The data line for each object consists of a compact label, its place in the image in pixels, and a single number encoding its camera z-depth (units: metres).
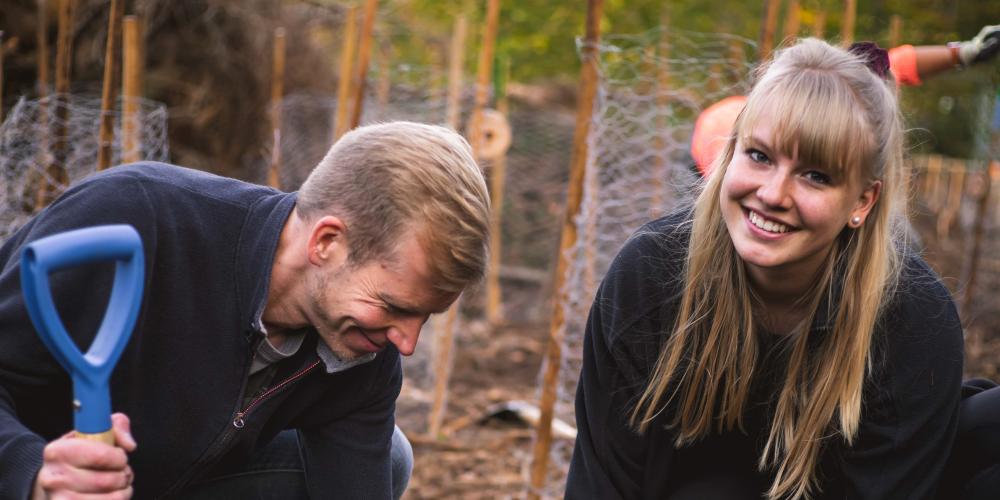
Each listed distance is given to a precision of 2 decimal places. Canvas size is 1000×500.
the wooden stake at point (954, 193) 14.06
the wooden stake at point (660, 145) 4.35
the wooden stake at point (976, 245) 5.97
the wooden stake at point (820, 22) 4.08
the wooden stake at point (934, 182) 14.15
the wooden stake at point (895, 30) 5.10
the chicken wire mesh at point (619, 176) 3.34
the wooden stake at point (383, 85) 5.52
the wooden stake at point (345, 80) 4.02
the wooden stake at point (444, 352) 4.34
